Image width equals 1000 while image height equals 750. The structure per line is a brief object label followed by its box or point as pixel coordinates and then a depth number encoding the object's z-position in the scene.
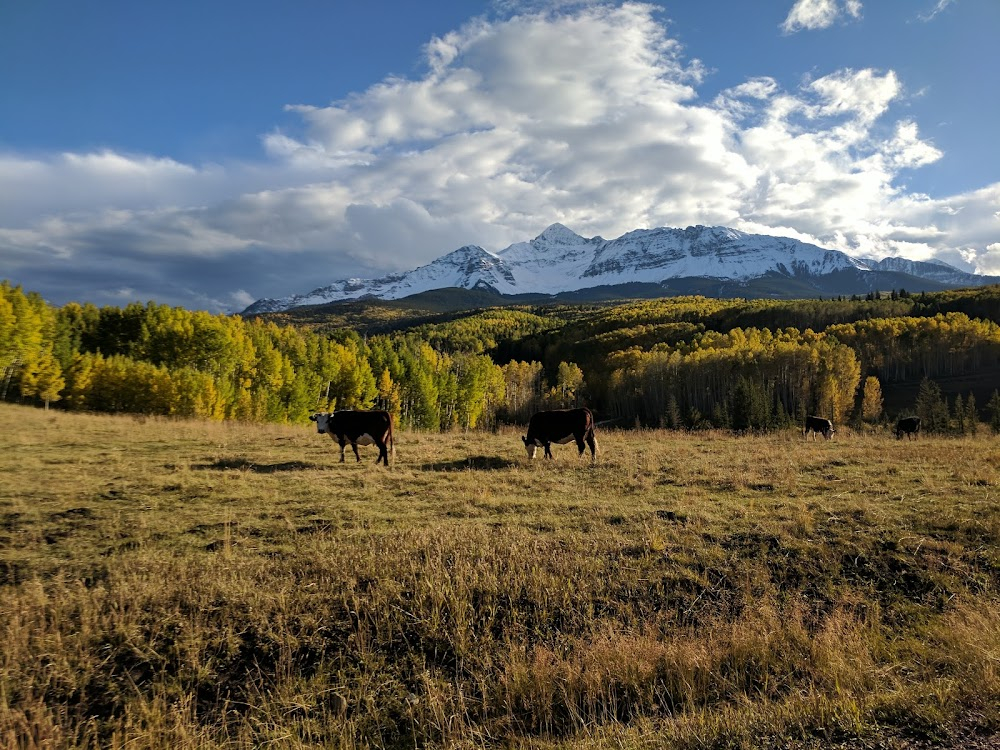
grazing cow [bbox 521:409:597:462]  18.84
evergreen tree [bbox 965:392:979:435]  57.14
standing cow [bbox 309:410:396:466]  17.94
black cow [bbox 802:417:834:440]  31.68
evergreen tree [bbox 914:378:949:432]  64.22
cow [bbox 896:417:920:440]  32.19
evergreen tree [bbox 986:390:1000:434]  60.68
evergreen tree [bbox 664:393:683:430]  83.36
